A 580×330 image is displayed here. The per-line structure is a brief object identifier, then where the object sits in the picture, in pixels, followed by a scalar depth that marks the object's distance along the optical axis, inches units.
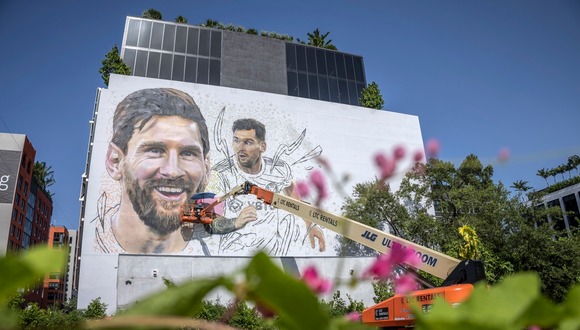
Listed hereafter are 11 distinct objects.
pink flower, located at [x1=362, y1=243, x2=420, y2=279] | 34.6
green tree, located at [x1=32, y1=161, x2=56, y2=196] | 2134.4
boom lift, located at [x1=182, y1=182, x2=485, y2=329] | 296.7
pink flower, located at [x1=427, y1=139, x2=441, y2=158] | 50.8
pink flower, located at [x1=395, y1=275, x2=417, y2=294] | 36.0
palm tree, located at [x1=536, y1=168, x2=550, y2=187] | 1748.3
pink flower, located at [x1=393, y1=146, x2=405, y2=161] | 42.2
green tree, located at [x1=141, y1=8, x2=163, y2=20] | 1101.1
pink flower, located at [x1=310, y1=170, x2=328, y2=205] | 41.4
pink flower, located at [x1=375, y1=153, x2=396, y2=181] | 40.8
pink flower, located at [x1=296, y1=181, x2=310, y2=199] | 54.0
